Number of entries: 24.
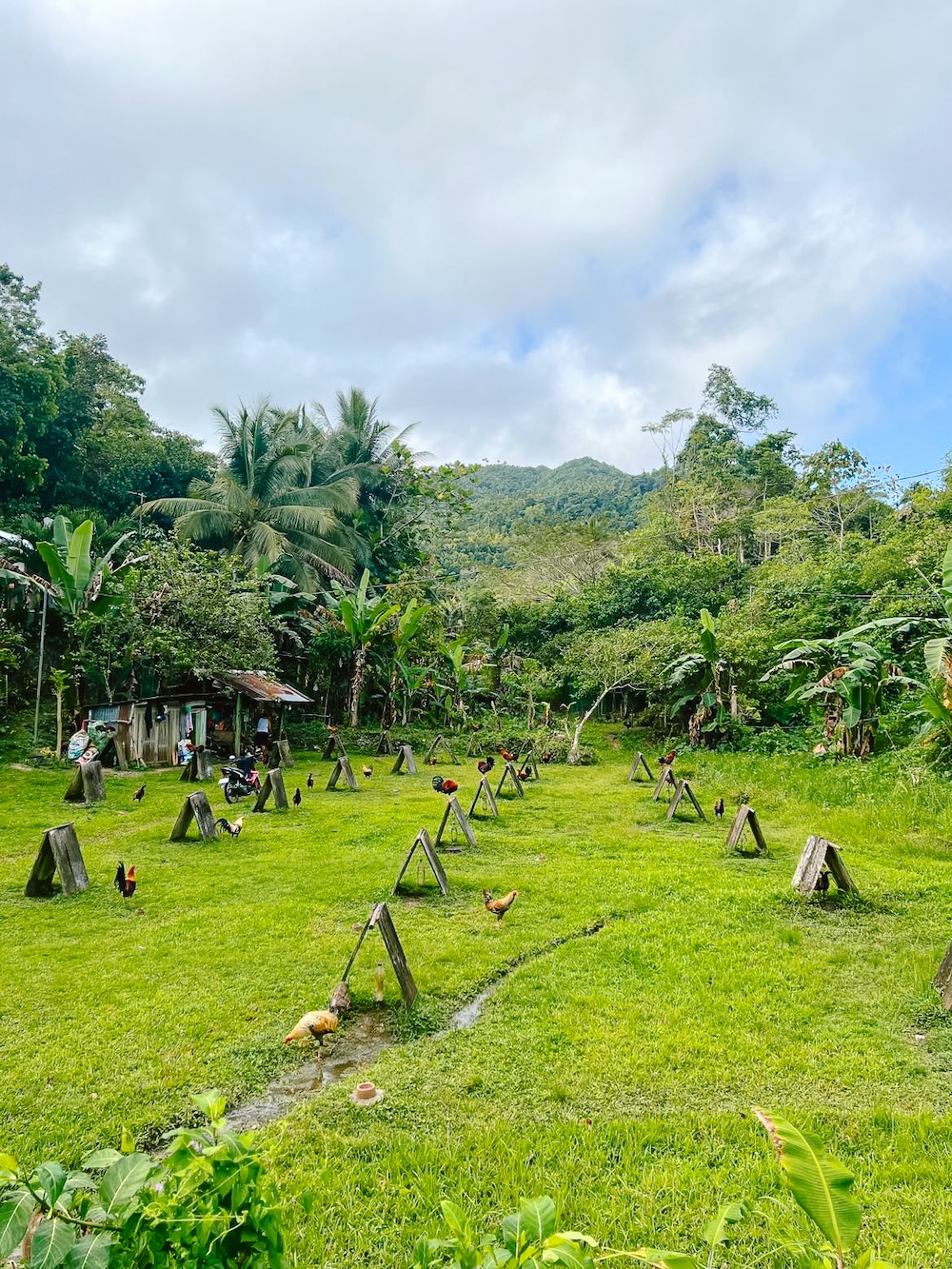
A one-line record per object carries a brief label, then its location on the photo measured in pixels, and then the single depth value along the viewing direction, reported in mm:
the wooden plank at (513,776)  12266
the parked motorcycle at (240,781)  11953
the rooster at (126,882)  6508
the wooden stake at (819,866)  6574
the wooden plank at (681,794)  10484
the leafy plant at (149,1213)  1261
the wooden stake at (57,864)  6652
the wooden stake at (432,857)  6465
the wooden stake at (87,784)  10758
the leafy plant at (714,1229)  1242
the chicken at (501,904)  5934
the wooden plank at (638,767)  14539
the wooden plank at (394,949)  4527
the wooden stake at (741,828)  8359
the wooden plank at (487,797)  10578
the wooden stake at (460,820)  8383
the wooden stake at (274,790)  10852
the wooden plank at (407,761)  15680
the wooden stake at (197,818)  8734
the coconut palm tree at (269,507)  21391
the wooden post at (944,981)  4587
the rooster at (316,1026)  3951
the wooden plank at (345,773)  12969
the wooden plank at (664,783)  11383
